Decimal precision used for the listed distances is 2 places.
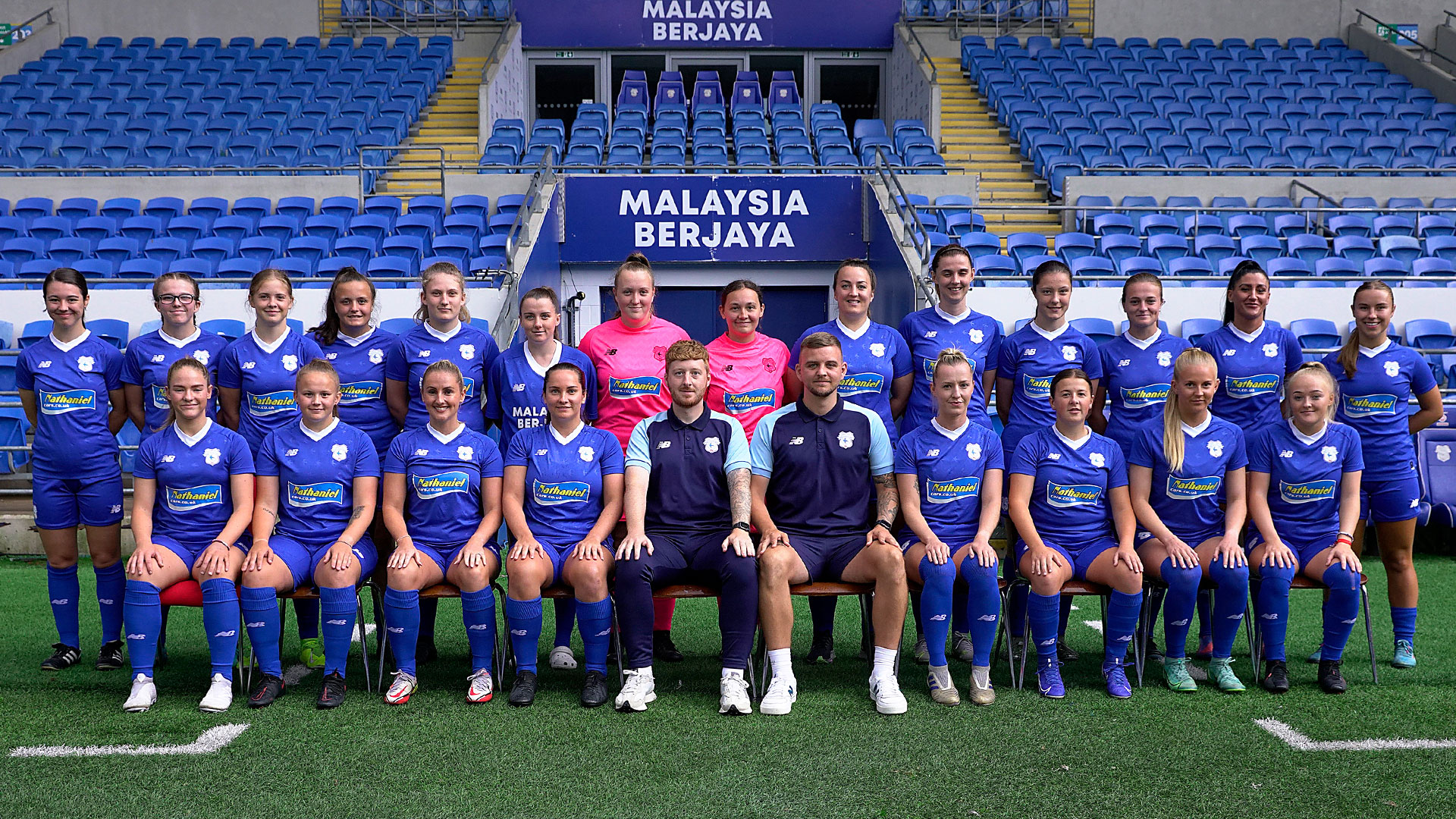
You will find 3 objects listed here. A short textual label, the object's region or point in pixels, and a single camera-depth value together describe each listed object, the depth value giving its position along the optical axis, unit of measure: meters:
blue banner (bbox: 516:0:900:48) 17.22
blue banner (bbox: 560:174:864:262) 11.08
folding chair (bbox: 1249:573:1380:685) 3.97
